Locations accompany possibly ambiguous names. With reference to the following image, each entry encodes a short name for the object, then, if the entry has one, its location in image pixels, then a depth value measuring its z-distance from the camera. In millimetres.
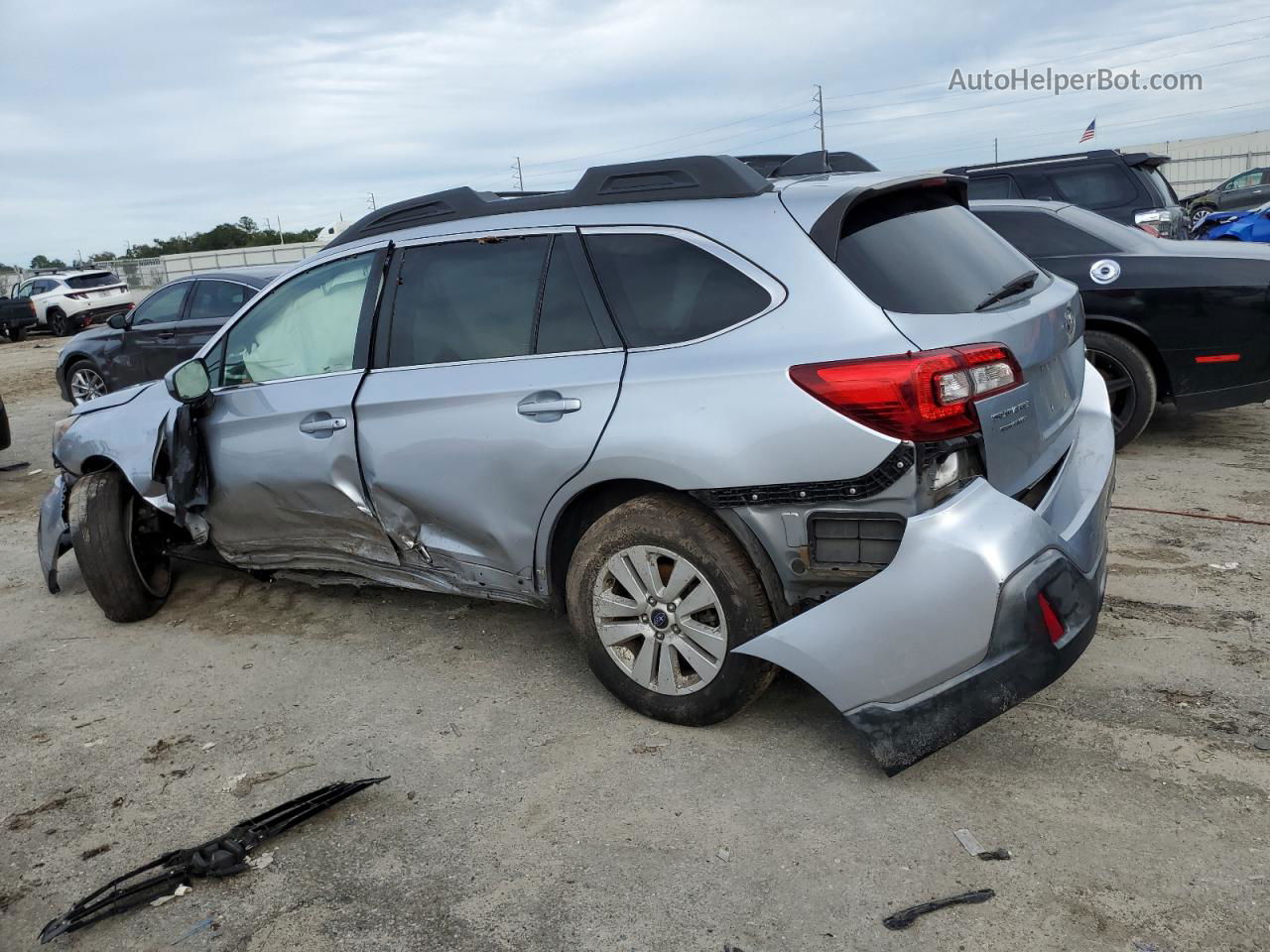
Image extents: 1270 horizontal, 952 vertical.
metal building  33375
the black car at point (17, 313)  25312
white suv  25344
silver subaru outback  2875
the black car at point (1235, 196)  22750
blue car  15844
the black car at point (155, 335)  10156
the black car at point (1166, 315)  6004
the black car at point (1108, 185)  9953
